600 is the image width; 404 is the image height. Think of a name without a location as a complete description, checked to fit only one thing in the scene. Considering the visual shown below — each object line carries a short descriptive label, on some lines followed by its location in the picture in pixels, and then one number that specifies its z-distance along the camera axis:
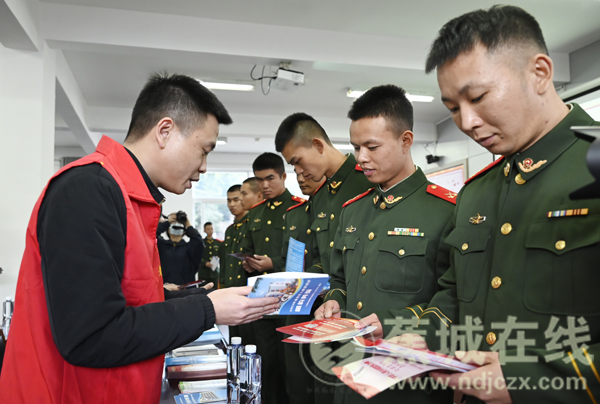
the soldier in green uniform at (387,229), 1.63
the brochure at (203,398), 1.53
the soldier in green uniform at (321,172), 2.58
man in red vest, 0.95
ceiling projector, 4.81
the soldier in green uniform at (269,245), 3.59
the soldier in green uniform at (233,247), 4.95
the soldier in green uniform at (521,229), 0.88
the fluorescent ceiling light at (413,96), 6.65
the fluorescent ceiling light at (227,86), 6.05
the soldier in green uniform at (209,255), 7.39
